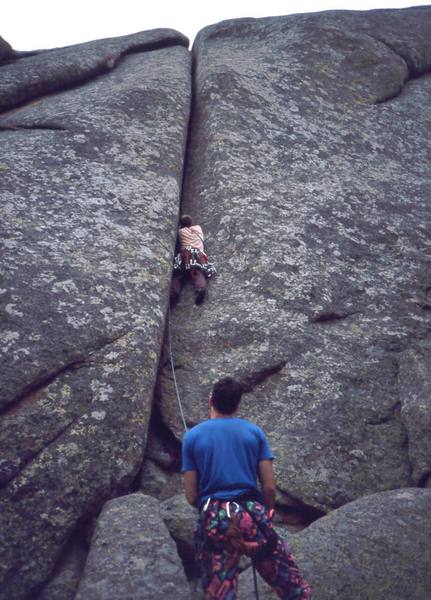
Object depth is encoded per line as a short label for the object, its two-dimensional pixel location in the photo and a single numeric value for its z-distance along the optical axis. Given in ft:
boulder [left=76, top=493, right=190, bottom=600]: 20.62
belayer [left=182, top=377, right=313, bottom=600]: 17.74
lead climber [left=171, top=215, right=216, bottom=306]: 36.40
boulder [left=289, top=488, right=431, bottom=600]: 21.11
